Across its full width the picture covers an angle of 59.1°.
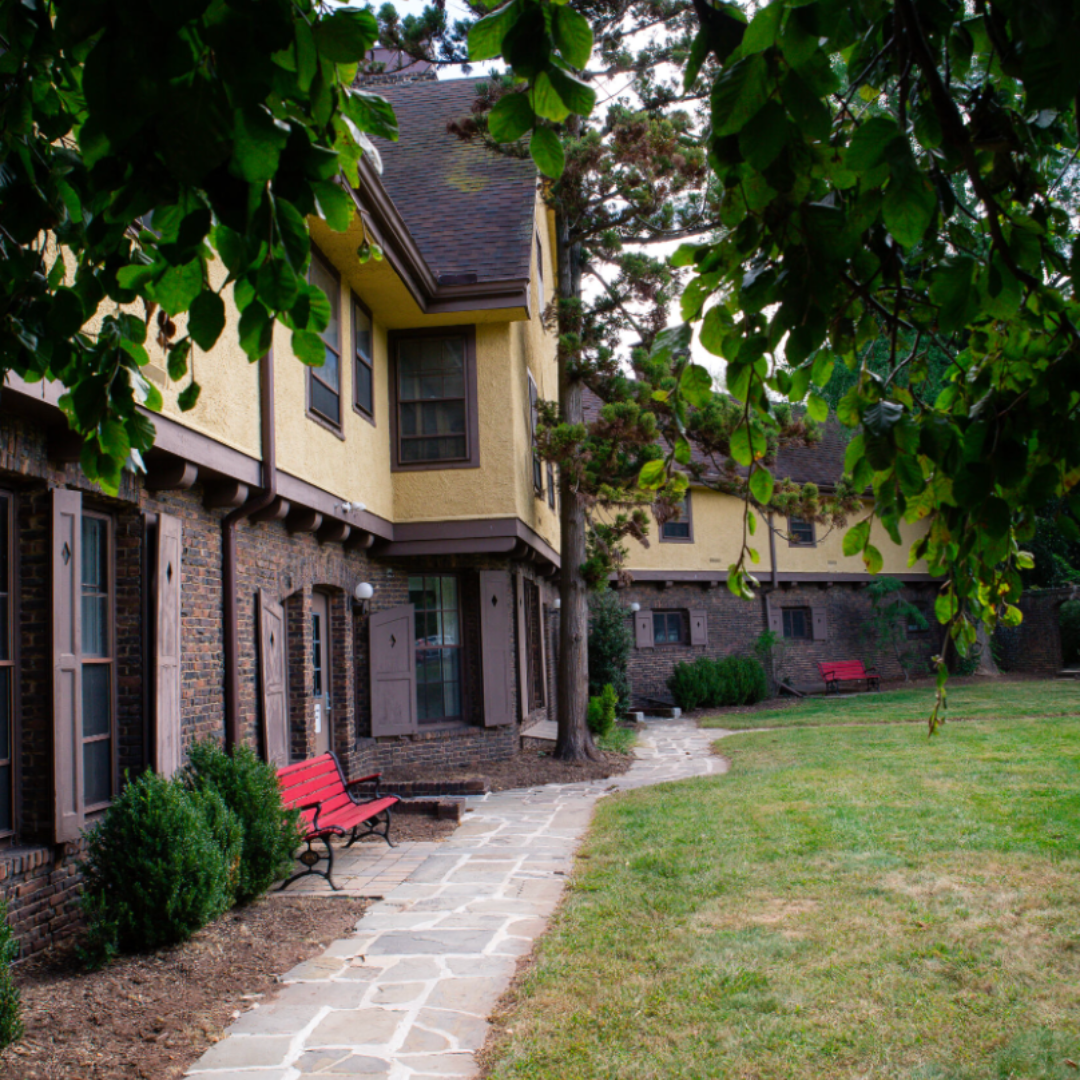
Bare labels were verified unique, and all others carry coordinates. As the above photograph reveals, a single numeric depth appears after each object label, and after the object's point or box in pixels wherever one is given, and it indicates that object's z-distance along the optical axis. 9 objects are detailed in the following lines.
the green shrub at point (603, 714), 14.77
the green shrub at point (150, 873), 5.02
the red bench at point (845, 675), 24.38
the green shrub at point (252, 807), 6.22
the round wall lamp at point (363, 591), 10.81
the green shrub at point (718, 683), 21.98
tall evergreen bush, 18.80
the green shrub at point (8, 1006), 3.74
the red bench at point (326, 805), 6.96
